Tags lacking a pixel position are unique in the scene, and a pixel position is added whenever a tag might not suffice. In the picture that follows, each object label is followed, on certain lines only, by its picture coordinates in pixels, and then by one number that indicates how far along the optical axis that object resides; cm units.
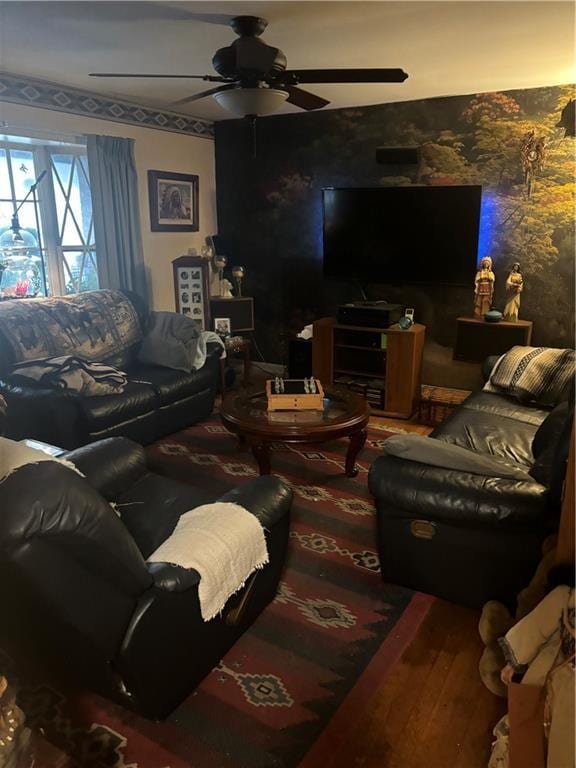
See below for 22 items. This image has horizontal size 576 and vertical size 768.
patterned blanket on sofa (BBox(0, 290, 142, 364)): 366
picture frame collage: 506
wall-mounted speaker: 452
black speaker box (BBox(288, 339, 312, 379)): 507
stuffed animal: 184
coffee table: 304
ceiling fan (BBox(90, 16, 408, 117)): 237
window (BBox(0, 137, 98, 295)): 414
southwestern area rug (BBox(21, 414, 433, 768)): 169
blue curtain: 441
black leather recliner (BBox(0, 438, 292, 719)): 129
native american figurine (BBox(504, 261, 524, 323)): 428
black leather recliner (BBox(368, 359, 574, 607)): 198
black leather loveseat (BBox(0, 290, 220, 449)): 339
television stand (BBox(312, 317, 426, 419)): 444
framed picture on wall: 502
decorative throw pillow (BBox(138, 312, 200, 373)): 418
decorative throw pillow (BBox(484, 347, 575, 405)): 339
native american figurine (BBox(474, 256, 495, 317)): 436
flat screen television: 434
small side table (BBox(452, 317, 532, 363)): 421
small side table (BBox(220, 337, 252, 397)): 482
